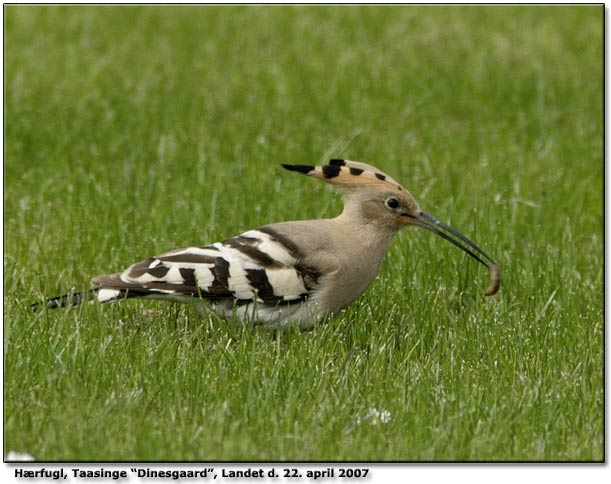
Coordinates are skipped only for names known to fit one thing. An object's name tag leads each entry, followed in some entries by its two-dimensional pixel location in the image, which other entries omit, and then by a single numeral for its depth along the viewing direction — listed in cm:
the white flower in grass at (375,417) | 911
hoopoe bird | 1076
